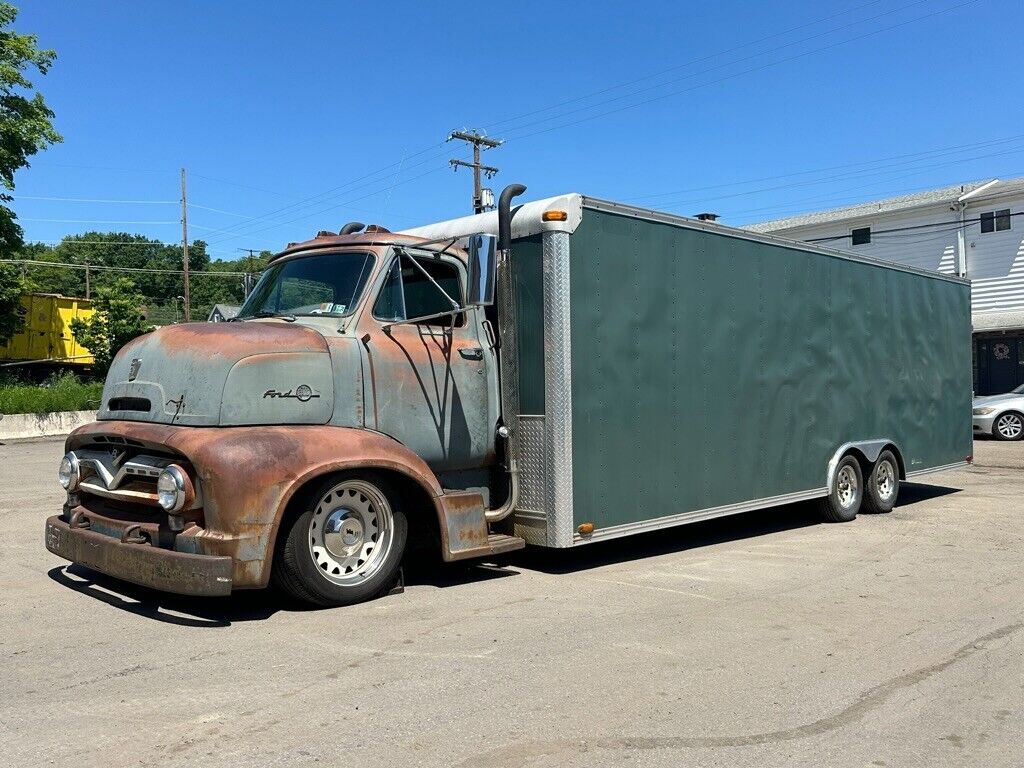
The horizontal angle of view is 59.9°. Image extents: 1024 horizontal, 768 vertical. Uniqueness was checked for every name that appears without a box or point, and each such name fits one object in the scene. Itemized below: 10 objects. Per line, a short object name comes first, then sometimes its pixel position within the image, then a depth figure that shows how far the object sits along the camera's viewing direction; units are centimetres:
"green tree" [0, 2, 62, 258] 2436
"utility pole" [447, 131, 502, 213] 3438
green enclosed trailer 695
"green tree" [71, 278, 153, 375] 3172
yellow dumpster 3030
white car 2206
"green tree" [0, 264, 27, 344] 2784
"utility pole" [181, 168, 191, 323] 3750
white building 2994
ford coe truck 558
